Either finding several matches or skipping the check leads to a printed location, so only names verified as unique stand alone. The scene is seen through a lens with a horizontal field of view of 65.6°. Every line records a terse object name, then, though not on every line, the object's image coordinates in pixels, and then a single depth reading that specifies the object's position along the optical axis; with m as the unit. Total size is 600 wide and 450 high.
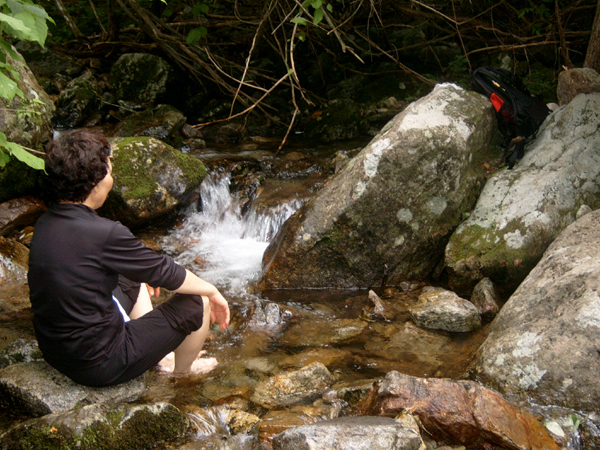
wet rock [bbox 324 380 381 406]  2.88
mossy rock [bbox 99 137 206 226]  5.47
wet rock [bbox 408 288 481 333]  3.84
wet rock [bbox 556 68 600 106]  5.11
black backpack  5.08
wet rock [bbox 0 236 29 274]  4.71
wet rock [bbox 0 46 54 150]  5.06
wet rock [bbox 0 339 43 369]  2.94
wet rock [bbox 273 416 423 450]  2.15
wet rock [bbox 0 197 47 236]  5.18
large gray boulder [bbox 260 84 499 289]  4.53
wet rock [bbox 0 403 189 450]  2.25
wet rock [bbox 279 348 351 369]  3.47
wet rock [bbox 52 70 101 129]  7.96
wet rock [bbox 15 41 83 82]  9.05
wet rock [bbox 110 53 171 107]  8.94
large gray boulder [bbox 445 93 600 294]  4.31
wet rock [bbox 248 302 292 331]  4.02
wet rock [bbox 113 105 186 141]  7.64
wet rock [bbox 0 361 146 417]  2.48
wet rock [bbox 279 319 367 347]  3.80
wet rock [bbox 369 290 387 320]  4.12
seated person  2.24
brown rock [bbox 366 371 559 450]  2.41
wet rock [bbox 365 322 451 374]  3.47
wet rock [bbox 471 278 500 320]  4.05
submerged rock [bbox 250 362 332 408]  2.97
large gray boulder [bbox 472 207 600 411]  2.72
